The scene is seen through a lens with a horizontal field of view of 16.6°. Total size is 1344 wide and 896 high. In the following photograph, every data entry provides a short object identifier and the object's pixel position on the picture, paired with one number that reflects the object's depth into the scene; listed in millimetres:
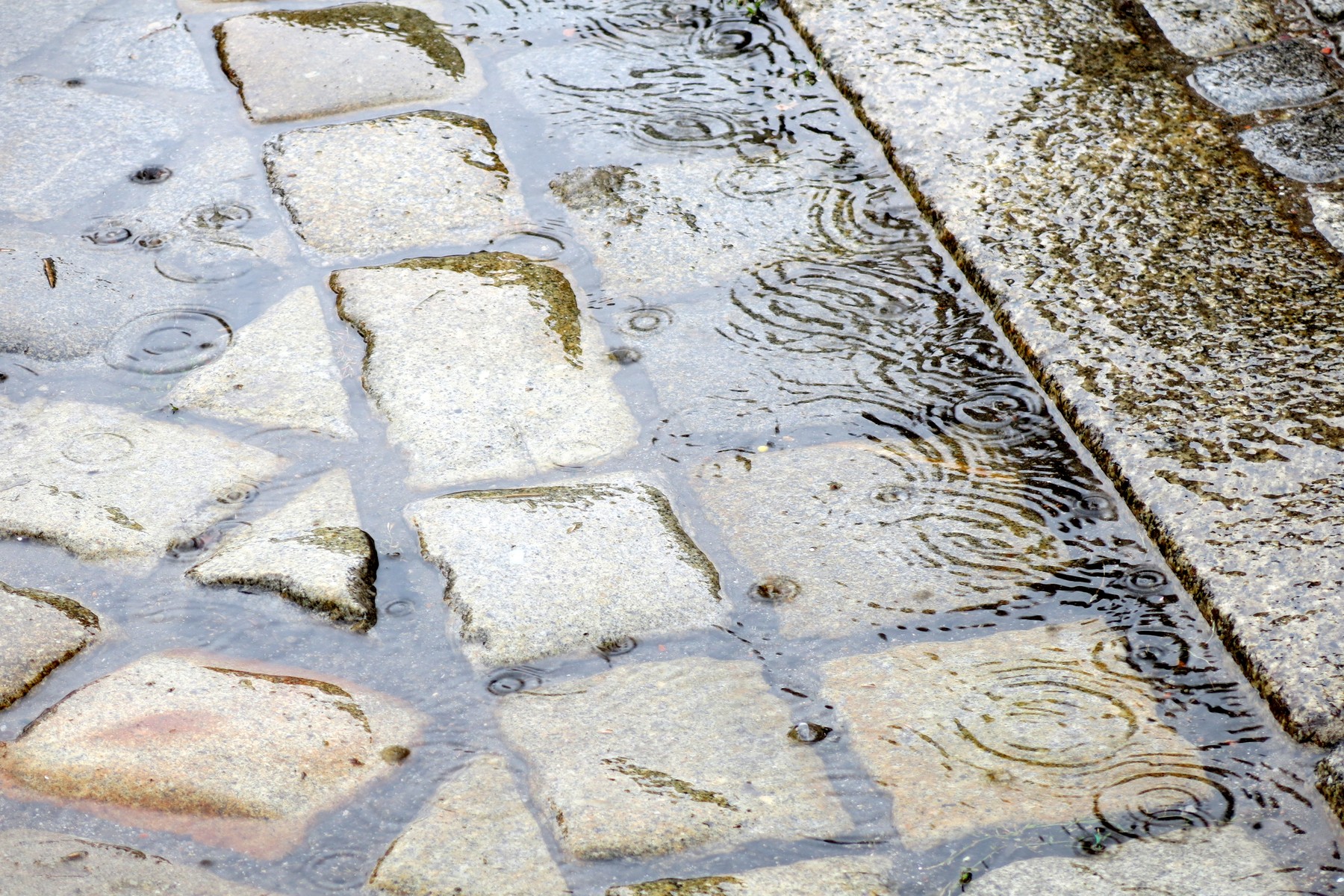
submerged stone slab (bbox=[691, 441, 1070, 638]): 2524
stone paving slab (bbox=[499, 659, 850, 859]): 2420
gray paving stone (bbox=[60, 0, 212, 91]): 2950
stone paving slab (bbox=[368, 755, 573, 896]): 2397
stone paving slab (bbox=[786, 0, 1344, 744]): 2507
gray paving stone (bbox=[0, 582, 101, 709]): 2474
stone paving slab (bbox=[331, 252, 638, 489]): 2609
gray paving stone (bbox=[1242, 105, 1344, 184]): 2758
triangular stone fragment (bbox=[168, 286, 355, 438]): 2629
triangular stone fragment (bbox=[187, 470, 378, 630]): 2517
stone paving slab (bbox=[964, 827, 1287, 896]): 2387
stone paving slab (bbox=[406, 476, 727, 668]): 2503
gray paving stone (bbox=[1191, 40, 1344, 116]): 2829
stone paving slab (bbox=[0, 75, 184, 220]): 2811
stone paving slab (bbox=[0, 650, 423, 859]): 2420
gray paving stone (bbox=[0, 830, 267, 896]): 2383
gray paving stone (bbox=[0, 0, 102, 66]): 2988
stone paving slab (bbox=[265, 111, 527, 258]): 2774
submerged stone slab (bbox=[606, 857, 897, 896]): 2394
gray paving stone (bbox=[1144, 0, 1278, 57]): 2888
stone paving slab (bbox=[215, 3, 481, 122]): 2911
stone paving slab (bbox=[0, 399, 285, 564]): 2548
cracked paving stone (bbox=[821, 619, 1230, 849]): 2423
